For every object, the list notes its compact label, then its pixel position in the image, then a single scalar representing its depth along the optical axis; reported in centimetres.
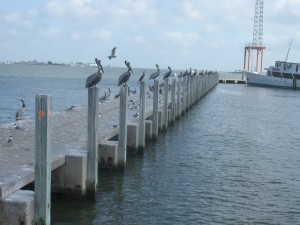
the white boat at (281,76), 8788
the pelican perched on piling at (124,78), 1655
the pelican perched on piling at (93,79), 1293
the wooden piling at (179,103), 2979
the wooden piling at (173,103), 2742
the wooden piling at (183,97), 3278
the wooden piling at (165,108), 2437
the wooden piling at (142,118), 1776
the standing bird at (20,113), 1969
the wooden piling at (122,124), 1474
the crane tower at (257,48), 13238
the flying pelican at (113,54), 1598
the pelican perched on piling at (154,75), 2625
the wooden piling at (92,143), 1188
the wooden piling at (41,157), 888
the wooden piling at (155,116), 2116
